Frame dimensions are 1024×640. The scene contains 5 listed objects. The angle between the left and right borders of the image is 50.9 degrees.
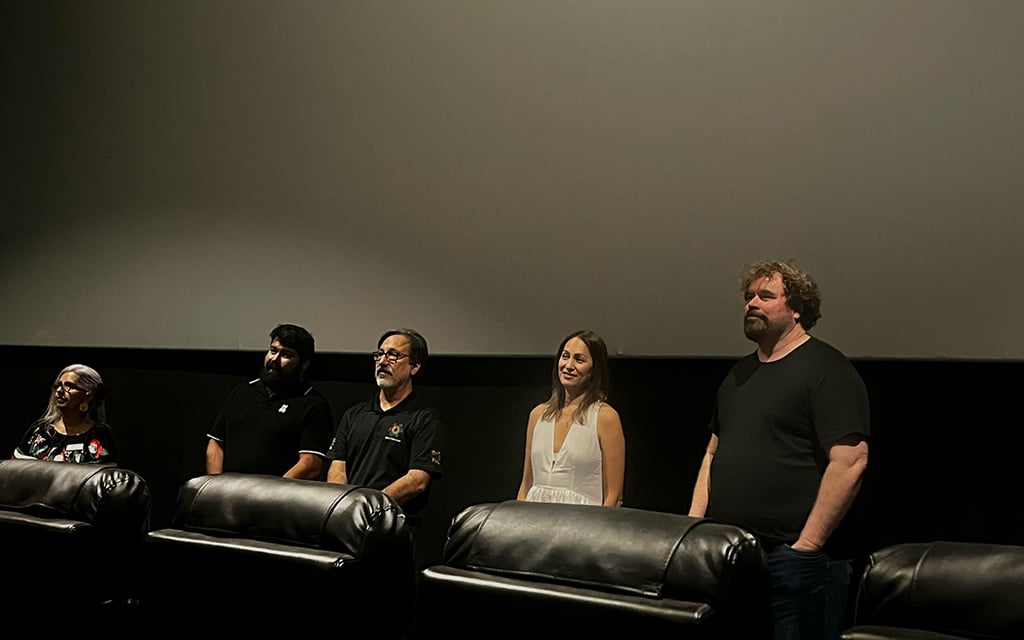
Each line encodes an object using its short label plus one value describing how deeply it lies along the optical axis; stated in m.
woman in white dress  3.58
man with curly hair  2.91
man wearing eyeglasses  3.81
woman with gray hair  4.25
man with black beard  4.33
